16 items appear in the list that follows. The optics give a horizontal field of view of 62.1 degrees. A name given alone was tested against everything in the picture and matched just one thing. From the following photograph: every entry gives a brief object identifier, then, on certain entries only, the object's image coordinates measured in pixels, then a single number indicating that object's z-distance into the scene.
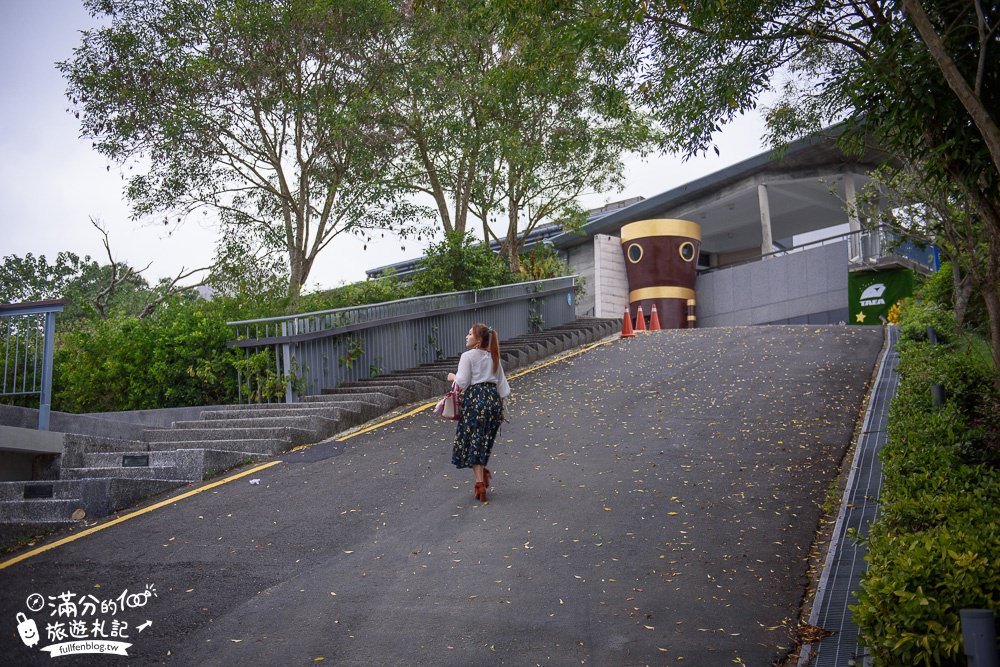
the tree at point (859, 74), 6.54
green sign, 25.56
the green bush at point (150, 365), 13.36
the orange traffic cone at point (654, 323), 24.93
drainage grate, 4.57
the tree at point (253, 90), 16.67
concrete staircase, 7.86
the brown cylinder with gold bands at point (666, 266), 30.72
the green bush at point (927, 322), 14.17
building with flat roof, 28.25
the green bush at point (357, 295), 16.72
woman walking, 8.01
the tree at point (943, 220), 11.79
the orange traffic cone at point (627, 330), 21.57
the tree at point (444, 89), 17.53
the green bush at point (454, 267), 18.06
